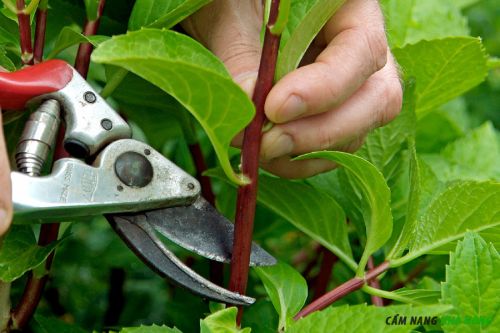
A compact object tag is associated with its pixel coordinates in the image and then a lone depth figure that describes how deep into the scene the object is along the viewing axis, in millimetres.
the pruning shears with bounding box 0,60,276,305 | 564
